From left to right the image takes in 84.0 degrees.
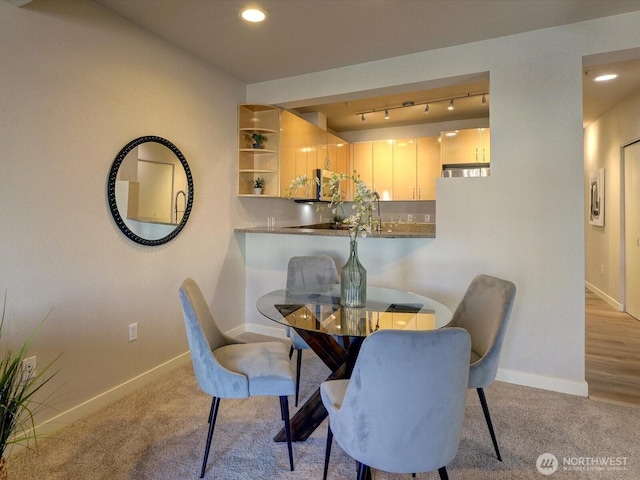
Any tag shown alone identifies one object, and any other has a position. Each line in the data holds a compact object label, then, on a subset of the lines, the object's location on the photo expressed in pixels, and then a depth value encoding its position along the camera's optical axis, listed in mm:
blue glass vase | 2016
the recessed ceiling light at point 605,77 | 3445
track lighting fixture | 4113
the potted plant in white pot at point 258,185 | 3650
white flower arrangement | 1889
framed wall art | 5004
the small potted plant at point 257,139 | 3615
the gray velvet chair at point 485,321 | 1782
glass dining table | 1723
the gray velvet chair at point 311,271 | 2842
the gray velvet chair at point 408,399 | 1103
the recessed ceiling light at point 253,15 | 2270
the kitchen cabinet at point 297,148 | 3723
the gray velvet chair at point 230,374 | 1665
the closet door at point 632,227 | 4000
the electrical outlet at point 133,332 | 2512
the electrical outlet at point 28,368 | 1897
